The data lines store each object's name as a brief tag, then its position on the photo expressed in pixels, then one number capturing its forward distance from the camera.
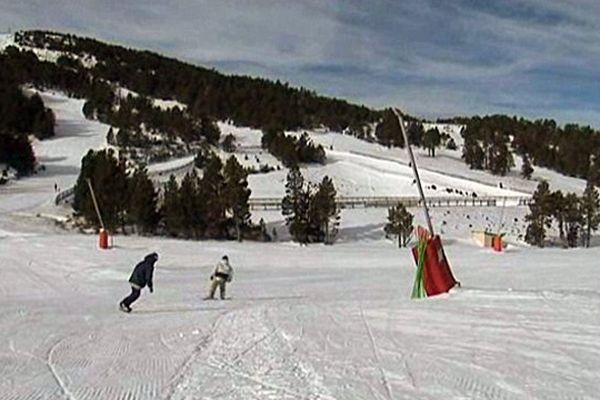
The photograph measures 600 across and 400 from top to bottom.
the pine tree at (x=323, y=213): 58.19
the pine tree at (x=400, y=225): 59.28
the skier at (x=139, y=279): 16.33
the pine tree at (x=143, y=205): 52.41
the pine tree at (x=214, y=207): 55.00
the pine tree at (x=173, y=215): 53.78
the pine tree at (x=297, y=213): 56.97
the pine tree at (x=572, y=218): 67.06
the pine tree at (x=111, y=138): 104.01
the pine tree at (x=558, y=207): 67.25
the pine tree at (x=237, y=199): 54.88
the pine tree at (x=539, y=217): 64.12
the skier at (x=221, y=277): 19.58
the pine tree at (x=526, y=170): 117.94
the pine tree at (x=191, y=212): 54.09
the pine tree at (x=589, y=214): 67.69
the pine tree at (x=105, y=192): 51.28
